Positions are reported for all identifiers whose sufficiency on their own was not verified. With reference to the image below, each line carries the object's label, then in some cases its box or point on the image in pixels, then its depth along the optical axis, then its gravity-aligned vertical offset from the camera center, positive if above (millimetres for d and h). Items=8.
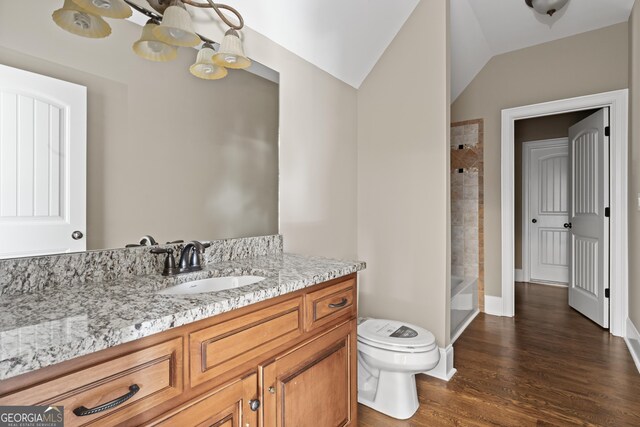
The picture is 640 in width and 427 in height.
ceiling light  2580 +1608
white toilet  1793 -806
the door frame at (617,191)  2842 +189
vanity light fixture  1114 +689
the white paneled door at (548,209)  4746 +59
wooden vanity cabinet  664 -409
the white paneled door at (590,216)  2992 -29
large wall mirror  1047 +318
